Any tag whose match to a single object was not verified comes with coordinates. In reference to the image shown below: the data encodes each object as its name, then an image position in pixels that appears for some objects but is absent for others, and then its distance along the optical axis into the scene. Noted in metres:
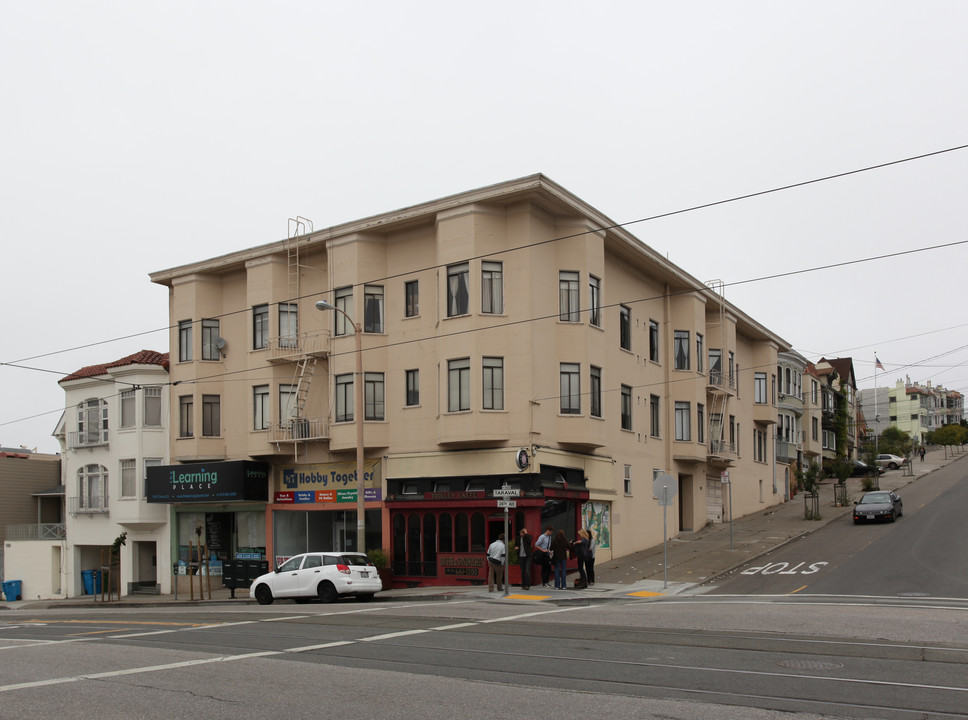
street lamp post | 28.25
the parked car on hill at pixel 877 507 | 37.62
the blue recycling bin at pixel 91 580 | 40.38
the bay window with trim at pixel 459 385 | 29.31
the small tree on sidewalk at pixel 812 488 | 41.28
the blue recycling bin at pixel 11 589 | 42.41
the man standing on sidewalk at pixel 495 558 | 25.73
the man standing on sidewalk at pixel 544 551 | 26.30
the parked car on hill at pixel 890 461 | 70.38
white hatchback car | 25.77
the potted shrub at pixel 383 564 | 30.14
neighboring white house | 37.97
